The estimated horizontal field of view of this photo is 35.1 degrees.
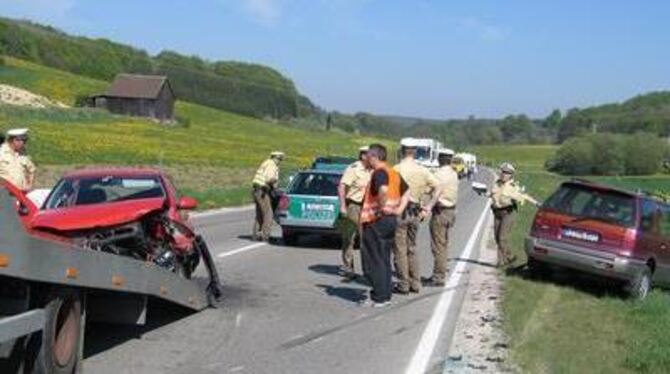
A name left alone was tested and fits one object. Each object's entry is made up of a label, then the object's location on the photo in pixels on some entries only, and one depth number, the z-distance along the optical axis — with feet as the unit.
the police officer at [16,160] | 41.98
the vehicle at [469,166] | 257.50
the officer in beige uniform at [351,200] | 47.80
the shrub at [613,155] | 397.39
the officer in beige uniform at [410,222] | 44.72
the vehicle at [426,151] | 196.75
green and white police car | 63.57
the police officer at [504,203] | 56.59
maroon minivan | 48.16
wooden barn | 349.20
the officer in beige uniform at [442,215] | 48.03
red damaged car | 28.14
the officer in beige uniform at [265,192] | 65.46
